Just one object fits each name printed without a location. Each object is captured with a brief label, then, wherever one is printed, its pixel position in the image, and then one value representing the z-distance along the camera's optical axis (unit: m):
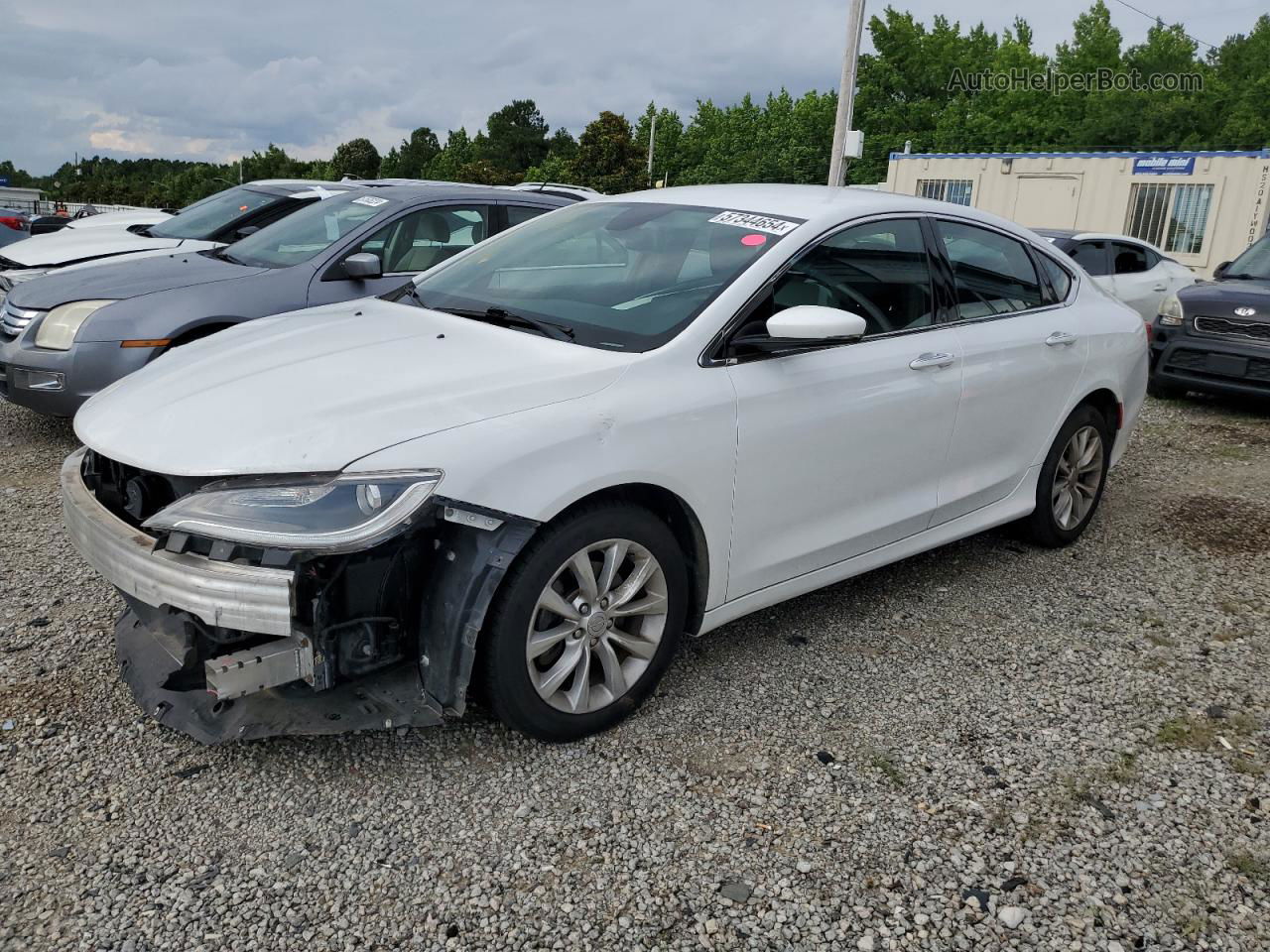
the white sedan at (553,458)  2.52
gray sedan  5.38
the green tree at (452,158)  76.06
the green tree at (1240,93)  39.53
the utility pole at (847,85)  16.31
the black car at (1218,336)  8.14
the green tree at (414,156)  94.00
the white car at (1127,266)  10.16
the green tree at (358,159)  89.06
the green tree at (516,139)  86.44
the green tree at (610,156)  49.59
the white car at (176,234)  7.33
